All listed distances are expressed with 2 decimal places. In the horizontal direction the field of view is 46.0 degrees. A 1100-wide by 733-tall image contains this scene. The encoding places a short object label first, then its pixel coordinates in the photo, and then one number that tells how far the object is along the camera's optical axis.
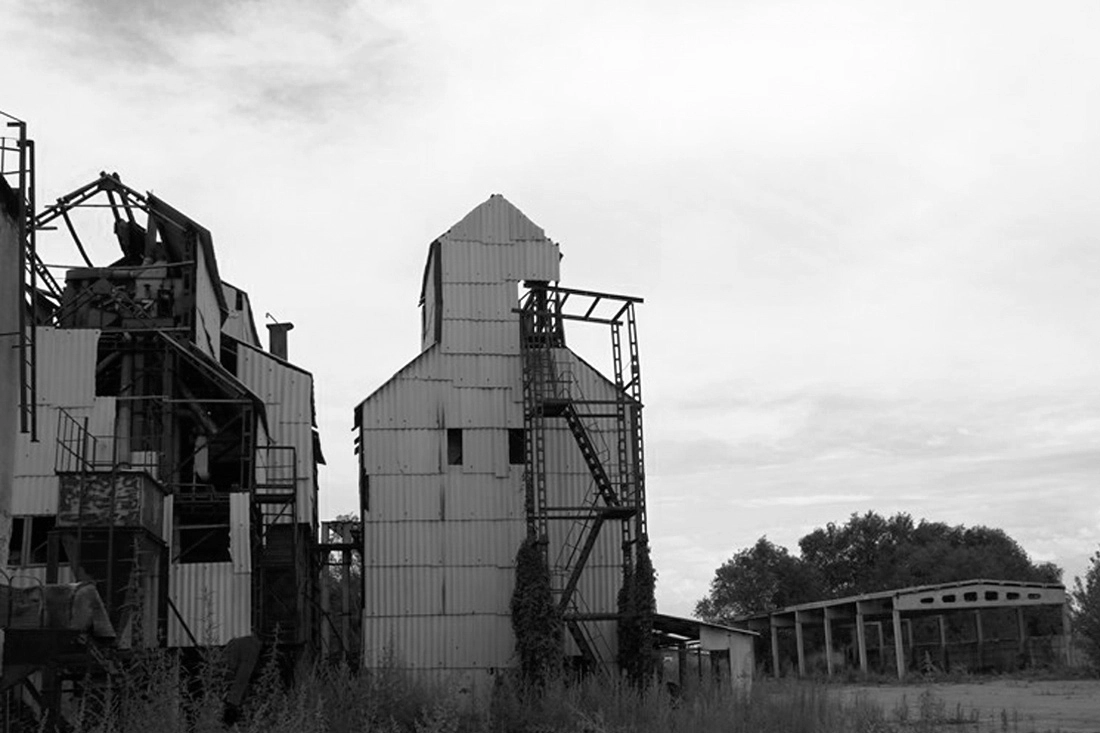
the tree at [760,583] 92.75
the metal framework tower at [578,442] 32.84
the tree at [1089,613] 44.51
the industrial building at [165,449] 27.66
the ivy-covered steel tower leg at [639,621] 32.06
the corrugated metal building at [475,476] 33.28
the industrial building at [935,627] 48.53
